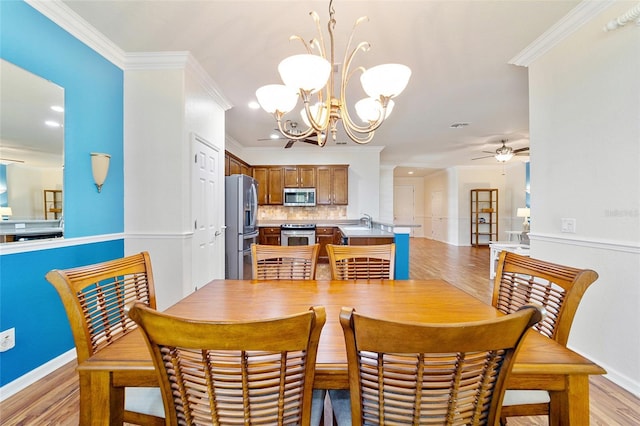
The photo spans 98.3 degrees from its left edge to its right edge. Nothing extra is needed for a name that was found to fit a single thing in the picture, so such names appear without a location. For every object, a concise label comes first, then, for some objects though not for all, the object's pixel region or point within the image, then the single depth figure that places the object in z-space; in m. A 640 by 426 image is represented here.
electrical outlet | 1.66
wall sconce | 2.25
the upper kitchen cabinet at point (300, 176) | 6.09
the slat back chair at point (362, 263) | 1.75
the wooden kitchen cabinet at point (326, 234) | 5.77
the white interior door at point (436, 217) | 9.75
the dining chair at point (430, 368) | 0.57
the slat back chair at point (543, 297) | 1.01
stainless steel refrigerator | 4.04
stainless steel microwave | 6.03
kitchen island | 3.47
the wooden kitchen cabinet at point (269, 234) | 5.79
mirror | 1.67
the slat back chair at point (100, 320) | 0.91
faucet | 5.13
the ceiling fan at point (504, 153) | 5.34
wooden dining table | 0.78
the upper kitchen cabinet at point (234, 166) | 4.56
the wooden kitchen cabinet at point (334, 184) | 6.06
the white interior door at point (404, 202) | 10.95
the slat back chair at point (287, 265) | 1.77
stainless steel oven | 5.68
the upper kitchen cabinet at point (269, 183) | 6.11
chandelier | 1.34
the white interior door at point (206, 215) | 2.89
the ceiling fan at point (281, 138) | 4.09
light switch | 2.12
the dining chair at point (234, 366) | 0.58
